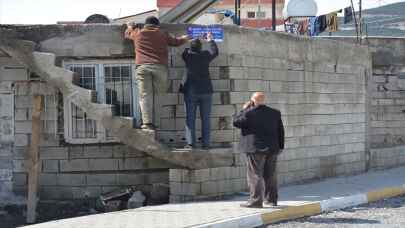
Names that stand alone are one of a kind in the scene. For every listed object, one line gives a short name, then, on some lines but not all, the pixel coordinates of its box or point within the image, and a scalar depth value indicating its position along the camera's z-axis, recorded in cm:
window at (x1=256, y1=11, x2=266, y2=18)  2973
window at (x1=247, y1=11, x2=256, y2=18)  3328
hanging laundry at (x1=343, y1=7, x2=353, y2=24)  1700
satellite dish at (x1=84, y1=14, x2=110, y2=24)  1195
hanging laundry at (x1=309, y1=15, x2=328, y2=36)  1688
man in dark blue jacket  1030
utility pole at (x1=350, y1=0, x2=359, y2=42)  1520
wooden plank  1031
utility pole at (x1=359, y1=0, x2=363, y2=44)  1542
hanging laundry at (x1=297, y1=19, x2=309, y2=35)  1704
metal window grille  1096
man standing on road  908
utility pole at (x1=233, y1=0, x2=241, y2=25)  1602
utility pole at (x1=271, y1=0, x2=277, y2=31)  1441
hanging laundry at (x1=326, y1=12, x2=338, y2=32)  1689
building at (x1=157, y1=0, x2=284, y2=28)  3008
